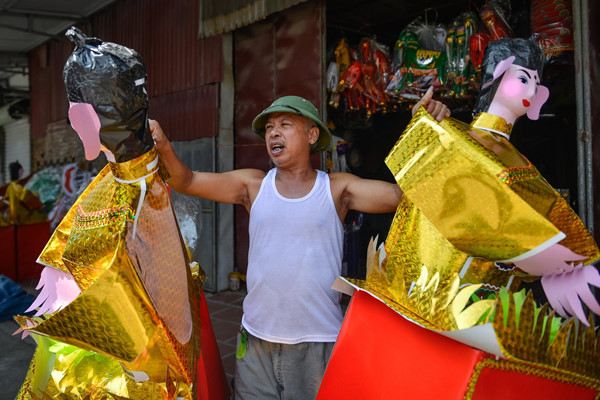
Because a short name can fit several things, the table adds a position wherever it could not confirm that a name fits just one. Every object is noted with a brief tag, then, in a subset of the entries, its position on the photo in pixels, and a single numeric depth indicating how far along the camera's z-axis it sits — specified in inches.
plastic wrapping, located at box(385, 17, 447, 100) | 143.8
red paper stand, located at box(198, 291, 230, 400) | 63.5
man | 69.5
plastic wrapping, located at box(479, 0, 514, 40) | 128.0
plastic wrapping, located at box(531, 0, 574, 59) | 112.4
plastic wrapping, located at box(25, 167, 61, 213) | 272.5
